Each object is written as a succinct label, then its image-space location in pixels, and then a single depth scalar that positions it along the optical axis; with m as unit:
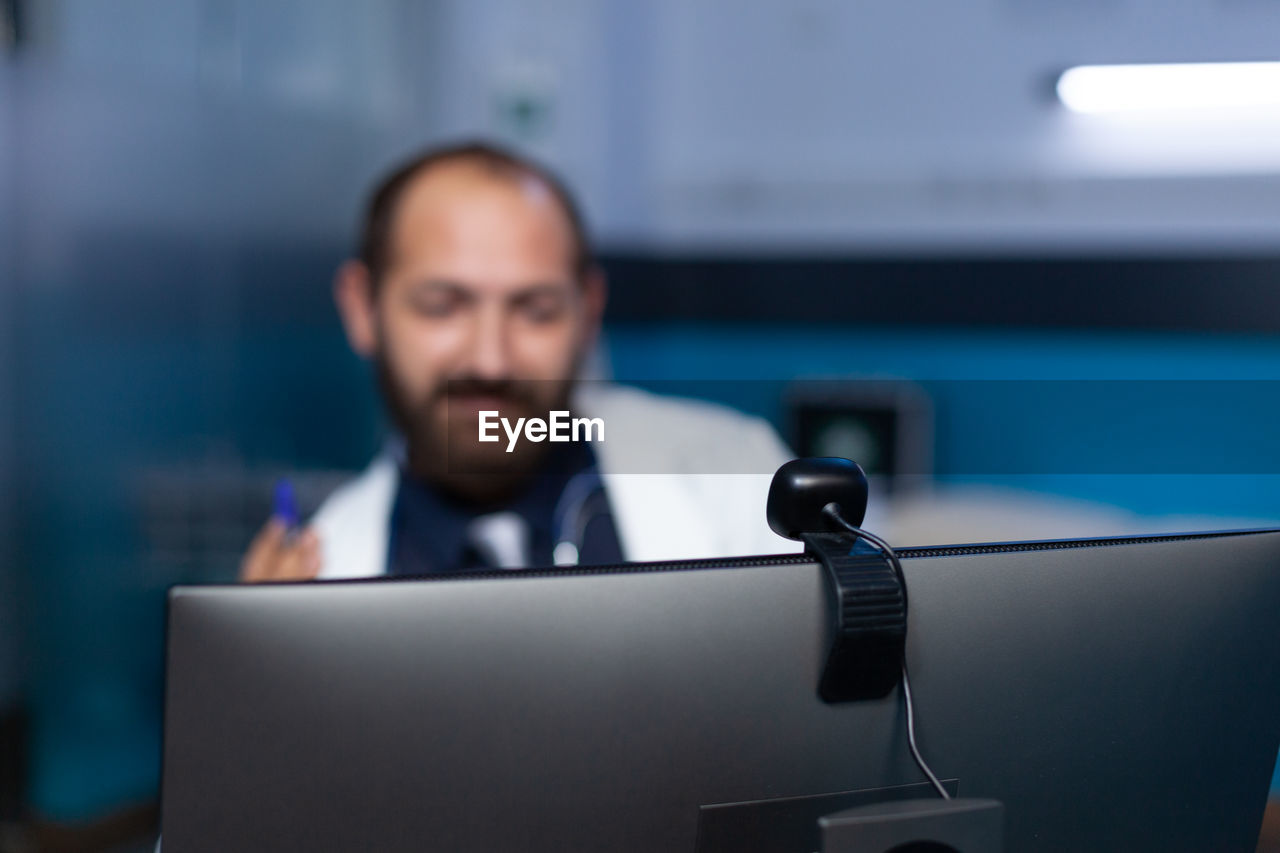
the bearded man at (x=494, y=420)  1.08
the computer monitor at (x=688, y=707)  0.52
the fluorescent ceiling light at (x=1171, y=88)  2.35
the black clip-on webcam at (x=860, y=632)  0.54
